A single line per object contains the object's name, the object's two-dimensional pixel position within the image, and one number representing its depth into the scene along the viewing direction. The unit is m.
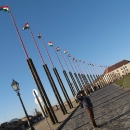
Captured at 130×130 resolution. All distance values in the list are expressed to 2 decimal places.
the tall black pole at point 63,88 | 25.25
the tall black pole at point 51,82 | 20.09
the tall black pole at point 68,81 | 32.43
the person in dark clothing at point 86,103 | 7.72
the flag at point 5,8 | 17.74
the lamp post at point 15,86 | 12.11
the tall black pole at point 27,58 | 15.22
